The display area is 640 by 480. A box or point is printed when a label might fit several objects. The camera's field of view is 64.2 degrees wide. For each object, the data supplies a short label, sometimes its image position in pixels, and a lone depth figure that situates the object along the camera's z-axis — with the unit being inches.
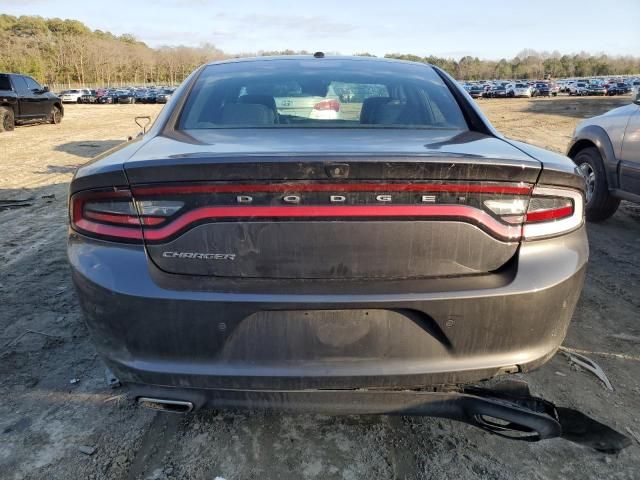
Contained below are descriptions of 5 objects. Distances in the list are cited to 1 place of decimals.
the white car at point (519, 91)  2442.9
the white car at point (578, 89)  2549.2
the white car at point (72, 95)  2047.2
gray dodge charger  66.2
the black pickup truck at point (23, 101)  619.5
